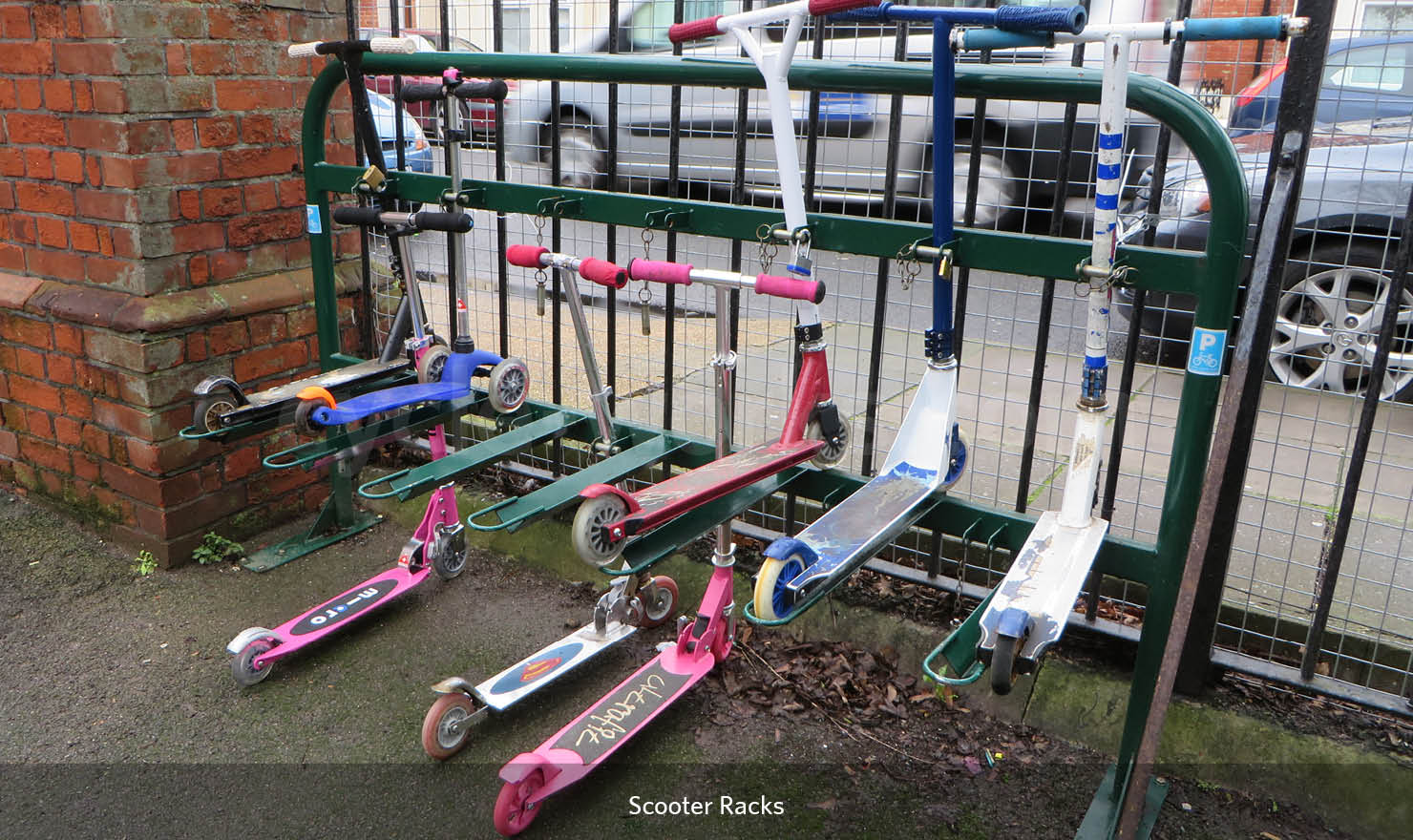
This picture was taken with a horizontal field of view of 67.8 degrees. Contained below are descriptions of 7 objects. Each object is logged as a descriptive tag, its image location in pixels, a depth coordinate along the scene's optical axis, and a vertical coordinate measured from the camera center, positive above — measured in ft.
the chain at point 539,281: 8.61 -1.29
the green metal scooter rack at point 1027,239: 6.38 -0.75
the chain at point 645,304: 8.21 -1.39
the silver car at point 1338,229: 8.24 -0.96
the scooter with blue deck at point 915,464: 6.47 -2.42
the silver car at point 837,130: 11.97 -0.04
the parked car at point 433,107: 11.81 +0.11
